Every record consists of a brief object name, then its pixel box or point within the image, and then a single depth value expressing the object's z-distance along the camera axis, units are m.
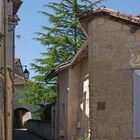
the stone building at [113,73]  10.05
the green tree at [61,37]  26.97
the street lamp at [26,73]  23.01
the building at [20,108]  41.92
